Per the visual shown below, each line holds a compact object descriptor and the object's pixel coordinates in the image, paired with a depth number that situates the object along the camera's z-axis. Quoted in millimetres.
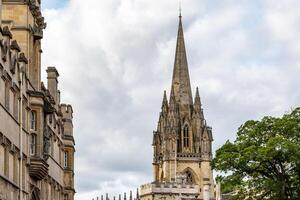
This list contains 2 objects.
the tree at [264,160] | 51406
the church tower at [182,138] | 154125
